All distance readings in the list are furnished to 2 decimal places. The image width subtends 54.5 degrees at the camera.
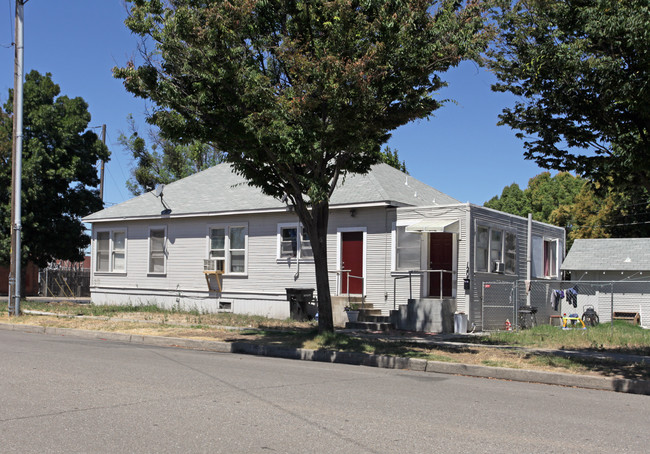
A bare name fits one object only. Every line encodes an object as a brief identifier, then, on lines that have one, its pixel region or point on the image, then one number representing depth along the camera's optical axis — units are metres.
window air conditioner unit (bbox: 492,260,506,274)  19.80
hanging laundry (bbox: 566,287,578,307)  22.62
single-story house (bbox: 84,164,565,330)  18.92
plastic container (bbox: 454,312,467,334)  17.80
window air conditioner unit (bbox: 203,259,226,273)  22.92
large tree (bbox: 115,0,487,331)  11.93
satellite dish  25.53
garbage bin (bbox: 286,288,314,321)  19.70
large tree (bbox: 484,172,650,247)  38.38
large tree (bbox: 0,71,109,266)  26.42
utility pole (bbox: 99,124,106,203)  38.34
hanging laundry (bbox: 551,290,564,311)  23.08
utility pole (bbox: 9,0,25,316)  18.86
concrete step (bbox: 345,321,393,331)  17.95
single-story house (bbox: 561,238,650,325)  25.56
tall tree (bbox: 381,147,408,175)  36.31
